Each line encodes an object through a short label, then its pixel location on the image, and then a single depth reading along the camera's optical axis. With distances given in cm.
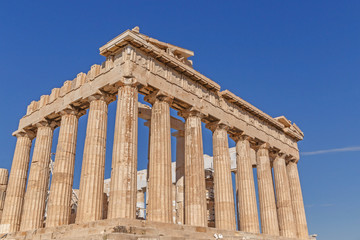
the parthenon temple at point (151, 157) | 1805
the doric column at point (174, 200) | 3017
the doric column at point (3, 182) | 2738
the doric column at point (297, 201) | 3220
